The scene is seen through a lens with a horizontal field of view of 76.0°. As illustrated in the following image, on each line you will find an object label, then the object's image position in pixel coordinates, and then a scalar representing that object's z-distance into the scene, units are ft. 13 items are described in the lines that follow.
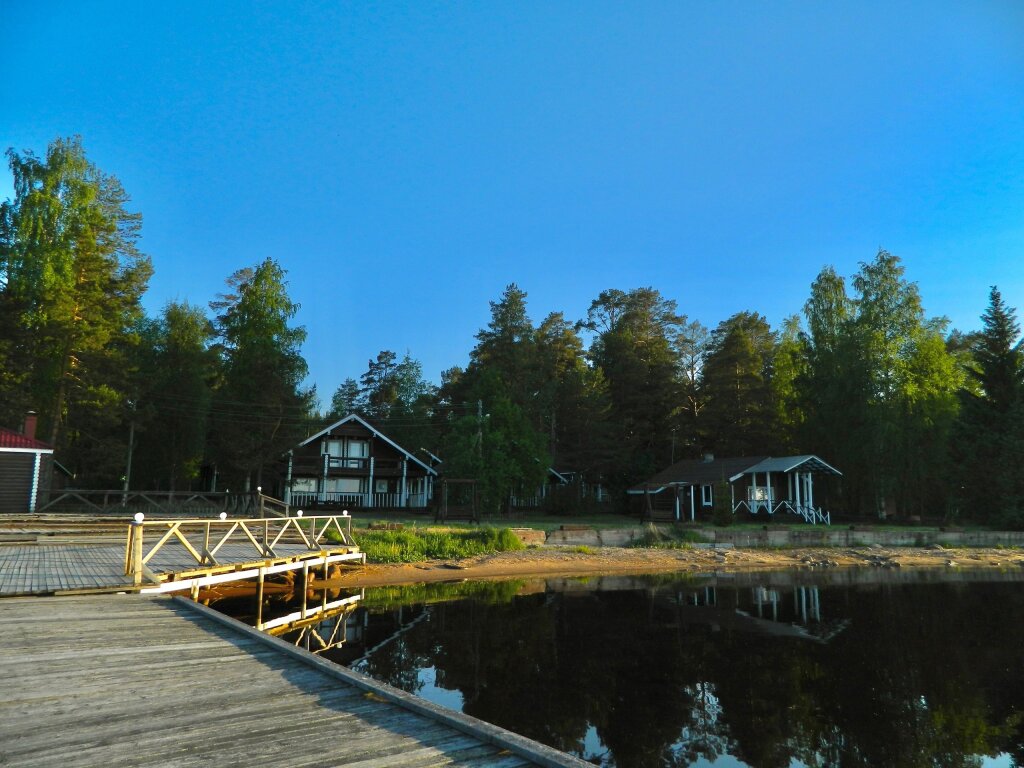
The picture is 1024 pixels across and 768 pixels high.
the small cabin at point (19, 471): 80.48
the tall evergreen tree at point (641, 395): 165.48
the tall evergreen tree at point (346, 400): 237.49
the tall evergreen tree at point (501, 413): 124.67
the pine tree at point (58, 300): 98.32
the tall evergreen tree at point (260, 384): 122.83
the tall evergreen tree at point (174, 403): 131.95
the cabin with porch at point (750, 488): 123.03
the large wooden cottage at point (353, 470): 132.57
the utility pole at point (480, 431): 123.54
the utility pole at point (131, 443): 118.32
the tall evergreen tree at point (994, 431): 113.70
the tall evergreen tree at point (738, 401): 157.47
